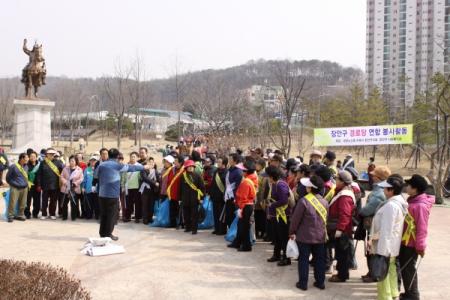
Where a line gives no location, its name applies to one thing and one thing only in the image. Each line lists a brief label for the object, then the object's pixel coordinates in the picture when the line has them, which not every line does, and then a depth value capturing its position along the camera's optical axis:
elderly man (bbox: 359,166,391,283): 5.46
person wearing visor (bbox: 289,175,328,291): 5.50
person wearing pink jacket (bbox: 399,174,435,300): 5.00
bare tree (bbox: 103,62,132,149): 36.84
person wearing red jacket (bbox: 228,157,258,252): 7.20
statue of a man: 19.16
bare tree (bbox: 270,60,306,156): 22.23
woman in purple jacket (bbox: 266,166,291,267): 6.52
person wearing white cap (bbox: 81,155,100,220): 9.65
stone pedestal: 18.70
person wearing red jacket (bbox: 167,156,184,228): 8.81
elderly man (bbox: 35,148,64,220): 9.63
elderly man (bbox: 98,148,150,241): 7.68
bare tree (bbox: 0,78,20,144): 44.56
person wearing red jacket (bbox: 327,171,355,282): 5.62
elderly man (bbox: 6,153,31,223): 9.39
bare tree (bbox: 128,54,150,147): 36.41
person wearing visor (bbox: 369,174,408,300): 4.94
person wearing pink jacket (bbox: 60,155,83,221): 9.66
